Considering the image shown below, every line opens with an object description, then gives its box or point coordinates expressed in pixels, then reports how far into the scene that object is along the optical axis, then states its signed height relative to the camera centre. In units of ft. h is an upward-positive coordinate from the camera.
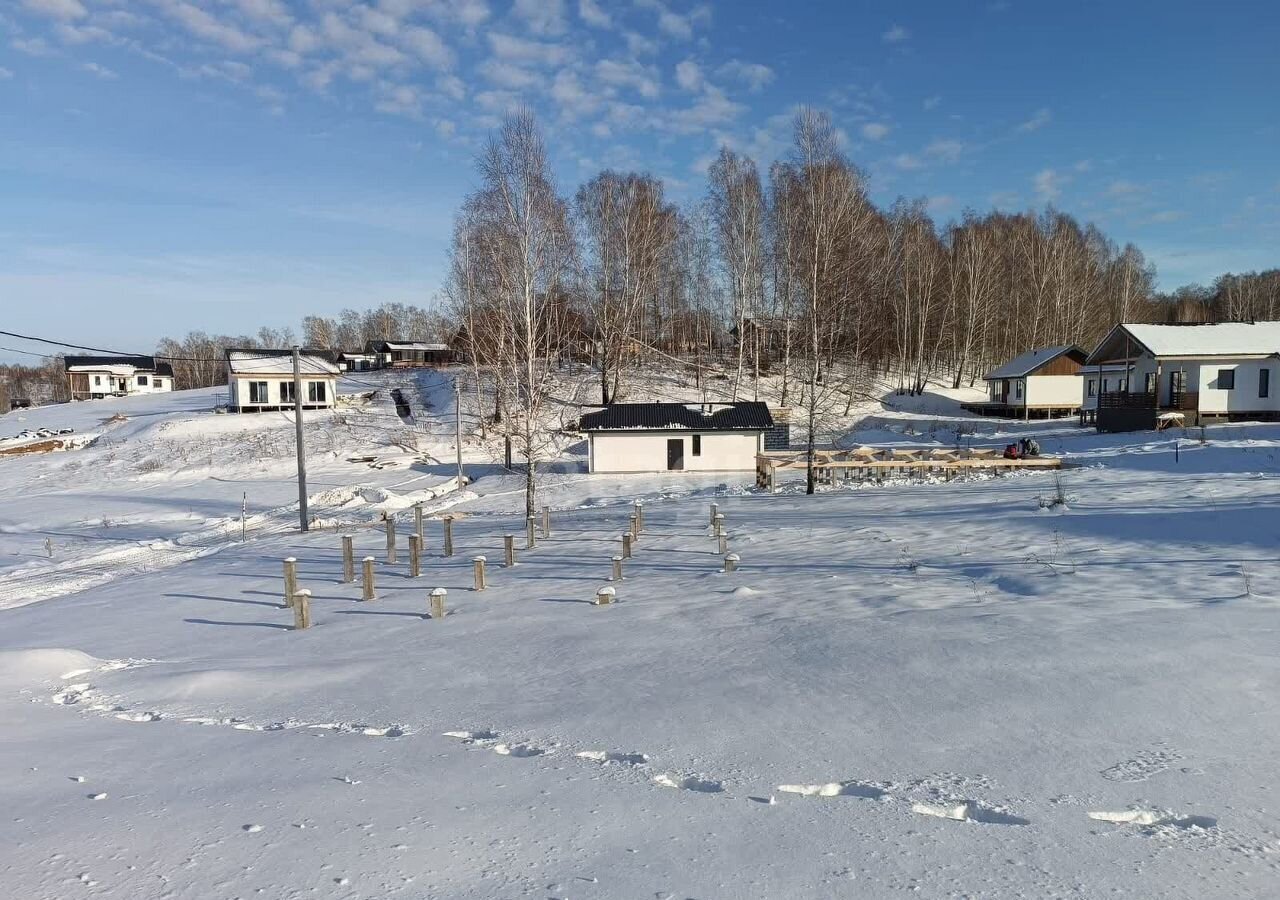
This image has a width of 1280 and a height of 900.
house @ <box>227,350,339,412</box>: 175.01 +9.16
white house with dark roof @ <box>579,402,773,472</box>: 108.99 -4.10
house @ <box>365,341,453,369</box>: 272.92 +24.22
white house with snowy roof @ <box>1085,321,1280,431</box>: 115.75 +4.60
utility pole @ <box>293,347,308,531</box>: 73.51 -4.02
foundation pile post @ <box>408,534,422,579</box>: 48.26 -9.07
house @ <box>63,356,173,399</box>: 268.41 +16.39
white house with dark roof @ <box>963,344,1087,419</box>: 158.10 +6.15
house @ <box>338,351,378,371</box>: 274.18 +21.42
